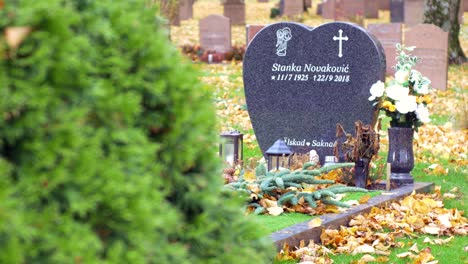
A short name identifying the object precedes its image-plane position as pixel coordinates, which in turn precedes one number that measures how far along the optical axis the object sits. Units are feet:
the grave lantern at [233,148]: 28.89
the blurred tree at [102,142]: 6.91
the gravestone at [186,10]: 112.27
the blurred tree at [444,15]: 70.44
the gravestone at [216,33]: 75.92
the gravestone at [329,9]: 112.57
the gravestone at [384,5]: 122.11
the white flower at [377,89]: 29.35
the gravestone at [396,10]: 108.78
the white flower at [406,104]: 28.09
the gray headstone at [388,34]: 64.36
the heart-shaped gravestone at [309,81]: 30.83
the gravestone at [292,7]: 113.80
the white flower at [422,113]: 28.27
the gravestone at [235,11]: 107.76
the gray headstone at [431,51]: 56.18
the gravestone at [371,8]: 113.50
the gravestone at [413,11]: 101.86
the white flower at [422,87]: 28.55
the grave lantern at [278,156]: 27.14
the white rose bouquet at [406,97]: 28.25
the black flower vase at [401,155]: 28.27
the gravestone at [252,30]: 56.44
